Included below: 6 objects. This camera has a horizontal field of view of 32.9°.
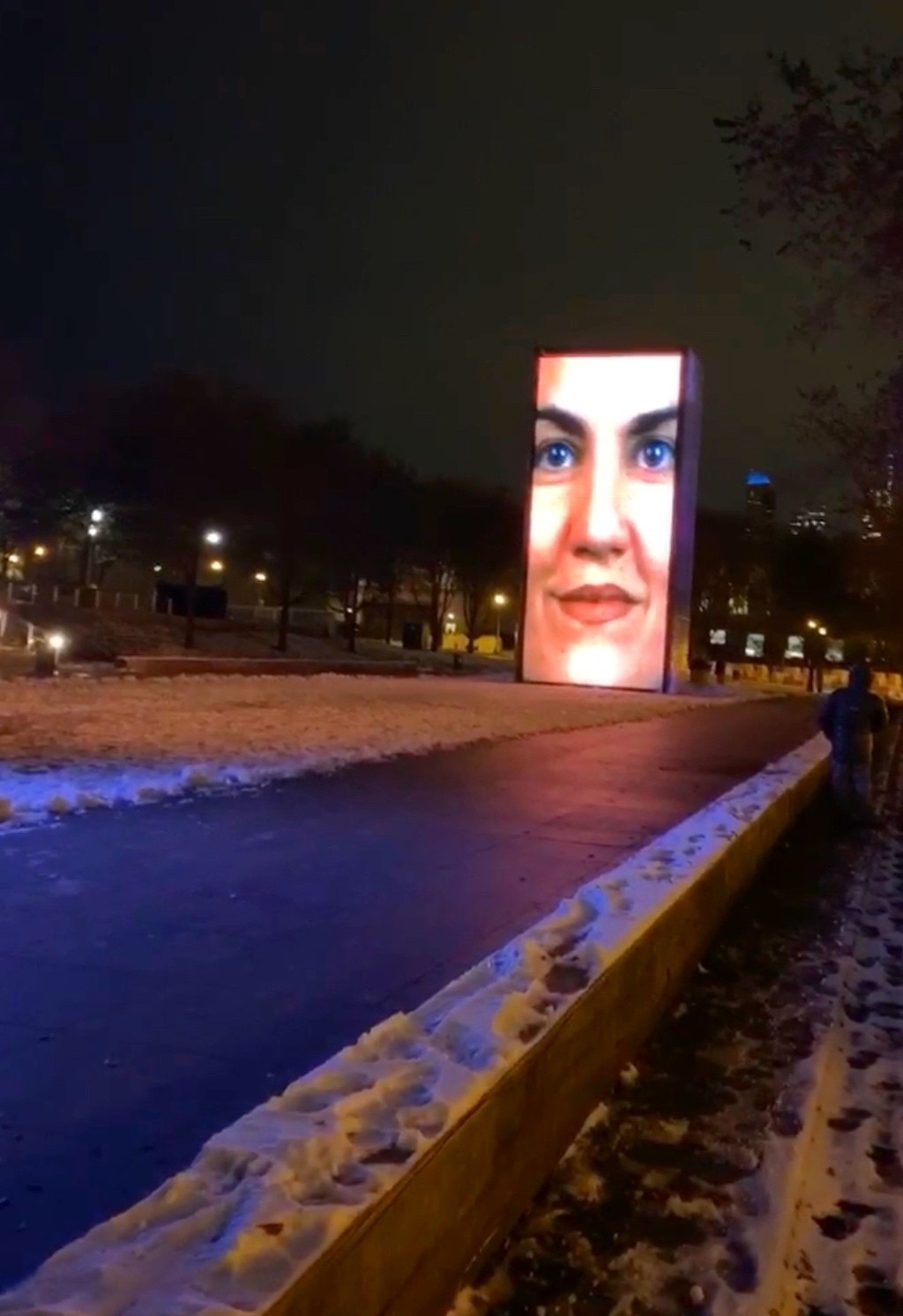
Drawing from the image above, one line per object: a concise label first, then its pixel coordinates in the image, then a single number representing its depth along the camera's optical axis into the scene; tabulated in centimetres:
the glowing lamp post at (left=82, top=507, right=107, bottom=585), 5289
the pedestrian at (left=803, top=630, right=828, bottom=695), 7303
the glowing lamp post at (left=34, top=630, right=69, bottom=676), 3002
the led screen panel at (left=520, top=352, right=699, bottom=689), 4712
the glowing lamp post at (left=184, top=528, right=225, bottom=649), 4597
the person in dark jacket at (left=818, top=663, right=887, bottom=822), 1497
